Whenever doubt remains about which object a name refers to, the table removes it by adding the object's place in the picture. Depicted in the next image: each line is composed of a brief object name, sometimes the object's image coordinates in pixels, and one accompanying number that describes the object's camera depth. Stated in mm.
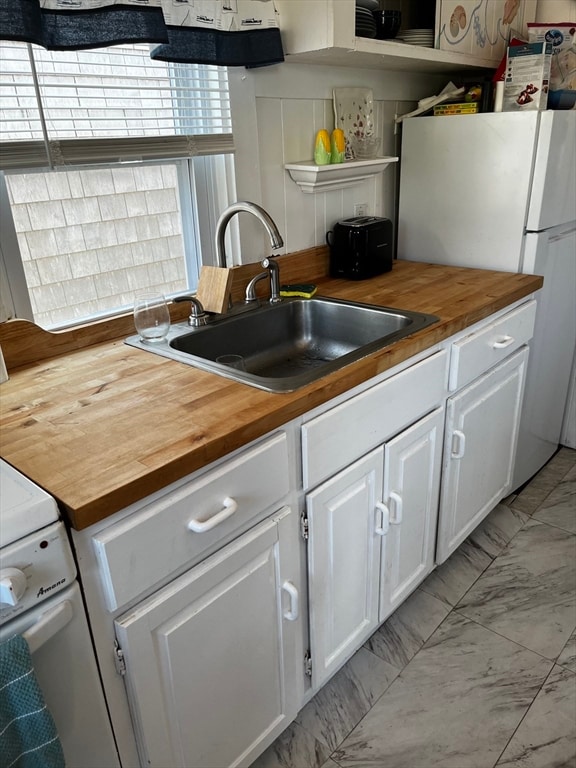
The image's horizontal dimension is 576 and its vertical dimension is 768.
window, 1301
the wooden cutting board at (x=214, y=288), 1605
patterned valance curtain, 1182
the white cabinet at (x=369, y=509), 1302
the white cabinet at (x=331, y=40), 1539
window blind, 1258
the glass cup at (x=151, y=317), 1463
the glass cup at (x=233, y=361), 1557
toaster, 2004
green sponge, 1814
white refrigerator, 1970
